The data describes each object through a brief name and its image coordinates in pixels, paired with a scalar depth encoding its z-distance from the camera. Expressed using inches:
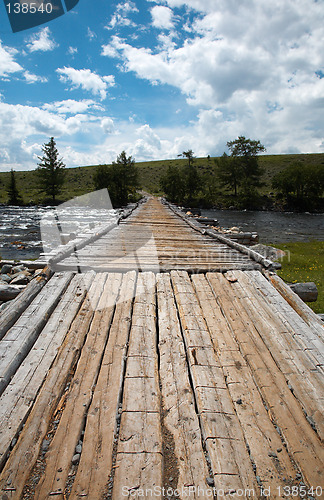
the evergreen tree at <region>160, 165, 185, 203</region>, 1824.6
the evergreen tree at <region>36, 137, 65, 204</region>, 1971.0
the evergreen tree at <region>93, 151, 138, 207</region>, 1612.9
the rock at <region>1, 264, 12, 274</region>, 255.0
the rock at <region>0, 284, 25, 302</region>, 169.9
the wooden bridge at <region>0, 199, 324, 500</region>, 64.4
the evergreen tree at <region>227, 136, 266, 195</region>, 2173.7
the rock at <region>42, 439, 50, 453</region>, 69.8
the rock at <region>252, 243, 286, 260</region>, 415.2
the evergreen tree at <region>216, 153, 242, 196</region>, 2164.1
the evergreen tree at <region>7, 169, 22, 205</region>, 1800.4
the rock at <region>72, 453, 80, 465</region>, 66.9
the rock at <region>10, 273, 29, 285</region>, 200.2
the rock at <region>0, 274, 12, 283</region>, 217.4
